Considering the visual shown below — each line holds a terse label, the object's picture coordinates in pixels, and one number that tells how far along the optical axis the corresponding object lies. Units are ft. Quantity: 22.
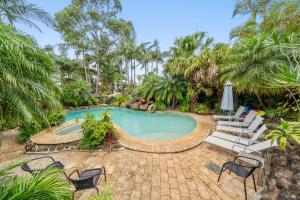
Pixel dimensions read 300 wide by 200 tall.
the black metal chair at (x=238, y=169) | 9.39
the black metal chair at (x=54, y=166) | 9.23
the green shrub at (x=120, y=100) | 49.86
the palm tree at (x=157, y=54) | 67.67
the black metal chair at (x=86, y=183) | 8.31
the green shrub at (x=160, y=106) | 41.52
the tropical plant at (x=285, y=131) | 6.22
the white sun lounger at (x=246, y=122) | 21.22
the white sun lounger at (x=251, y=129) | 18.07
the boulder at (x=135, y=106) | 44.30
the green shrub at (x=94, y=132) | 16.56
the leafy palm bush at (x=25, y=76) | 7.36
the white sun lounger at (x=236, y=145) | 12.80
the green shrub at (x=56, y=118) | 23.36
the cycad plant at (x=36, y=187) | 5.24
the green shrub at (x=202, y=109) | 34.81
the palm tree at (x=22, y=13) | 9.44
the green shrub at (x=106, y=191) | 6.73
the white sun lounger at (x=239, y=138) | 15.10
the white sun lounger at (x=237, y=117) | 25.48
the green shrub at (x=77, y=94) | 46.80
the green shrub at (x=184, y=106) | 38.09
